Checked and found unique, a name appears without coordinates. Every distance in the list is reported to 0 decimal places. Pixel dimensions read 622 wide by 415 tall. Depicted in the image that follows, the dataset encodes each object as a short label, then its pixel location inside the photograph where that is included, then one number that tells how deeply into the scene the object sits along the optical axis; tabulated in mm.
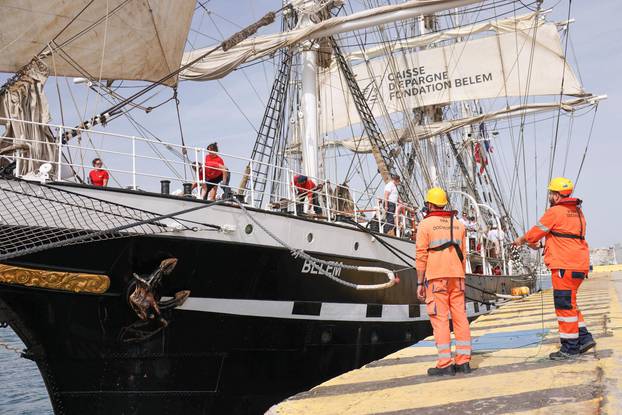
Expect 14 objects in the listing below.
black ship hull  6941
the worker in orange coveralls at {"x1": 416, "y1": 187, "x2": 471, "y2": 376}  4949
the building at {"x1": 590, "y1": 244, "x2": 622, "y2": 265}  40278
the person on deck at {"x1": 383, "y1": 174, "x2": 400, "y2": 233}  11719
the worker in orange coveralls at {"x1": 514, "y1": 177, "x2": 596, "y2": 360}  5043
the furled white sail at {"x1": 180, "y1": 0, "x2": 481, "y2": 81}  14648
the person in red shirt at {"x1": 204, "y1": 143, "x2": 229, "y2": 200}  8797
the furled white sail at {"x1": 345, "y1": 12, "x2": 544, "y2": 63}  29594
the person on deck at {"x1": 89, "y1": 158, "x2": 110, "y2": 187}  8859
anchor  6906
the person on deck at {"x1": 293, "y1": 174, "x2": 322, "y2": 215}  10891
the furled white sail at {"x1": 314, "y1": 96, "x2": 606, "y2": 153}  26938
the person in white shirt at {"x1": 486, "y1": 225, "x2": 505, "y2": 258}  16280
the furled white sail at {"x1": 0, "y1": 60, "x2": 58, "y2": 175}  7398
